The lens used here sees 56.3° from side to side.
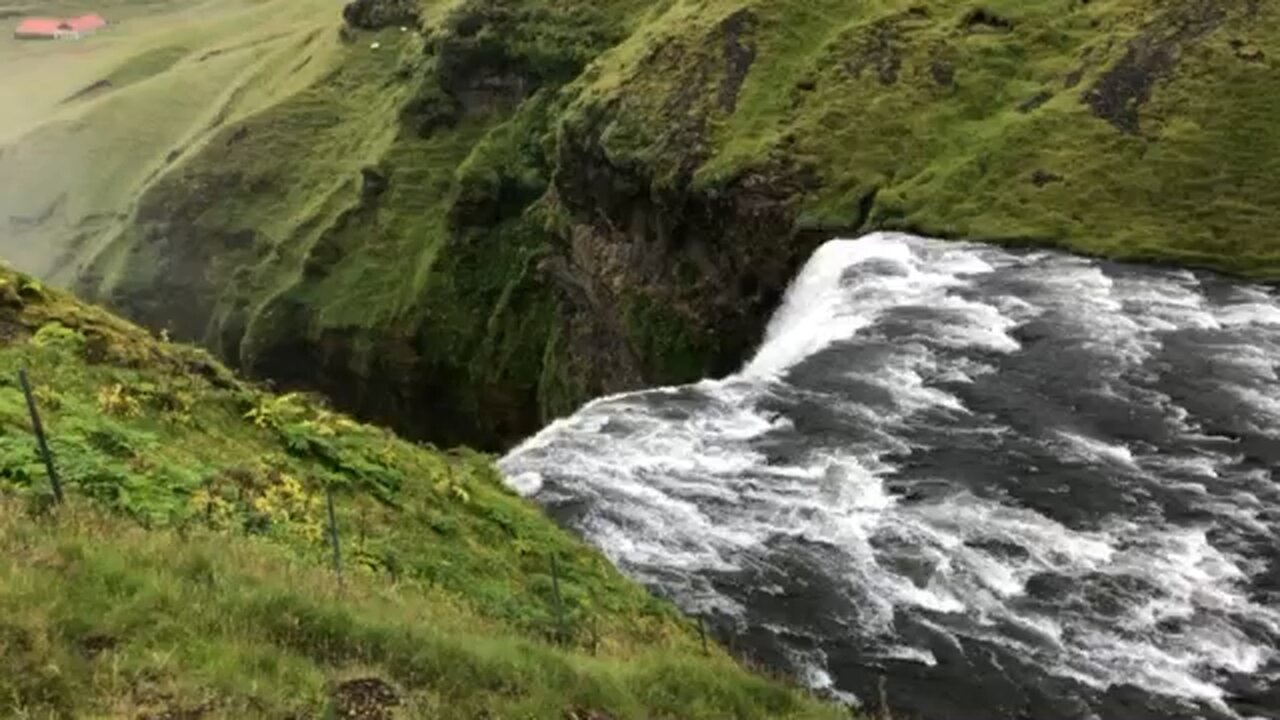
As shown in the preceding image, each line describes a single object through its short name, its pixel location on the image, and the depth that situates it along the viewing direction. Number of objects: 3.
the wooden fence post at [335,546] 16.65
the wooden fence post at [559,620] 18.23
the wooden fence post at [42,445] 14.88
